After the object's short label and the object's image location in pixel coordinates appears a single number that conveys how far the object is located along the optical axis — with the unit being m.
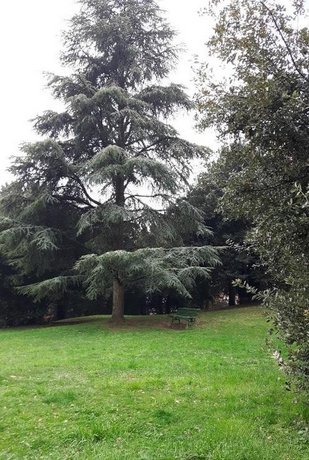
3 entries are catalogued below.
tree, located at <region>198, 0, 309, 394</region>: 4.30
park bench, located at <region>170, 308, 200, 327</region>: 15.66
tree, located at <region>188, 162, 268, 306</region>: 22.73
